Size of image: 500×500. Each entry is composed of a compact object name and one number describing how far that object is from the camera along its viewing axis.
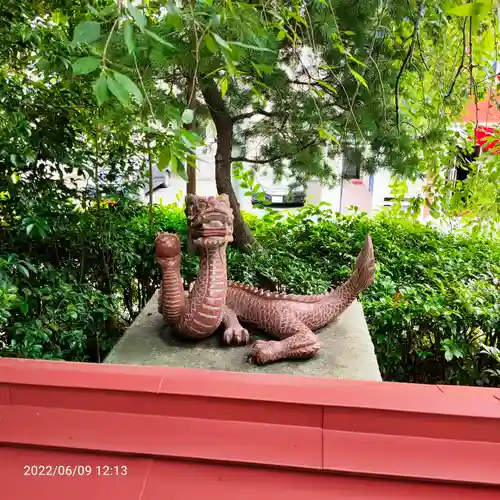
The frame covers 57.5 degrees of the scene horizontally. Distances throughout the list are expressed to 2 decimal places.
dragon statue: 1.61
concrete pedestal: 1.60
